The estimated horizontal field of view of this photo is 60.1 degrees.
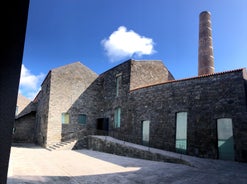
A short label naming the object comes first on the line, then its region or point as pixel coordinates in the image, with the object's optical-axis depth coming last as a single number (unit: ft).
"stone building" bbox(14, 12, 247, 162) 35.78
